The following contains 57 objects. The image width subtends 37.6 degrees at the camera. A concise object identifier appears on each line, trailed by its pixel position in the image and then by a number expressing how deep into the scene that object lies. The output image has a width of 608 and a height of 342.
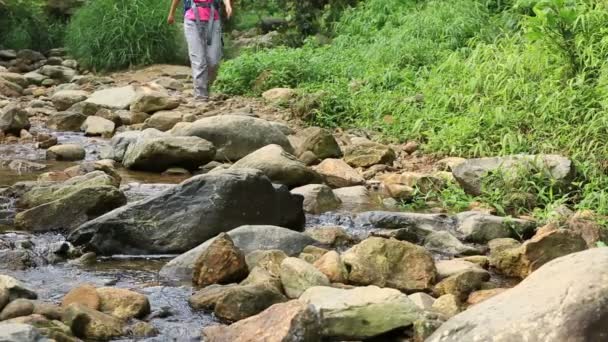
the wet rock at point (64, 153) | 7.09
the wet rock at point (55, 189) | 5.28
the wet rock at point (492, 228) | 4.99
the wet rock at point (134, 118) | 8.65
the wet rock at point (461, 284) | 3.97
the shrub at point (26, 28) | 14.69
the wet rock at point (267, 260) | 4.07
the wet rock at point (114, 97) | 9.50
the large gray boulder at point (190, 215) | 4.64
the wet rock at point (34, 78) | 11.77
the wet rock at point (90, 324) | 3.39
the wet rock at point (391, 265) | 4.02
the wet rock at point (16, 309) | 3.43
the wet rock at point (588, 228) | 4.72
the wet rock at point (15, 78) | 11.23
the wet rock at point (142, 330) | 3.44
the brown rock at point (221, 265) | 4.04
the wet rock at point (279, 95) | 8.91
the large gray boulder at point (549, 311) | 2.74
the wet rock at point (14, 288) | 3.62
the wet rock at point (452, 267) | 4.14
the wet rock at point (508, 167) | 5.64
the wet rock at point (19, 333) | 2.87
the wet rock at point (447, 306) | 3.61
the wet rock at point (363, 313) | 3.39
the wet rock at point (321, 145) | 6.93
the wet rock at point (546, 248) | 4.35
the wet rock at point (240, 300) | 3.60
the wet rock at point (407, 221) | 5.07
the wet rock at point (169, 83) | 11.05
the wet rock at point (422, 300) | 3.61
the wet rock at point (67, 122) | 8.52
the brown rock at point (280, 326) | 3.15
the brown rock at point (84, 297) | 3.65
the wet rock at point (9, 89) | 10.68
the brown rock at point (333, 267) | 4.02
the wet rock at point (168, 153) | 6.59
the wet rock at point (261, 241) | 4.35
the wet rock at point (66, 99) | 9.62
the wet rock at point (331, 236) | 4.83
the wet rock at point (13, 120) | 7.94
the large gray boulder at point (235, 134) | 6.97
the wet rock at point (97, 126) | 8.25
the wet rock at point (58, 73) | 12.10
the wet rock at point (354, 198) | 5.74
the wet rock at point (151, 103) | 8.91
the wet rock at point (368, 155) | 6.81
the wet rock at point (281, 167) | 6.02
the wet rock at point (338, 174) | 6.27
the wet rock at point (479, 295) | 3.89
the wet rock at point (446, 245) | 4.71
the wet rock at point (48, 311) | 3.46
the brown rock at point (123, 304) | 3.62
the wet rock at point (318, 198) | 5.59
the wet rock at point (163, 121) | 8.08
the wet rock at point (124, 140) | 7.01
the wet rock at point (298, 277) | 3.84
